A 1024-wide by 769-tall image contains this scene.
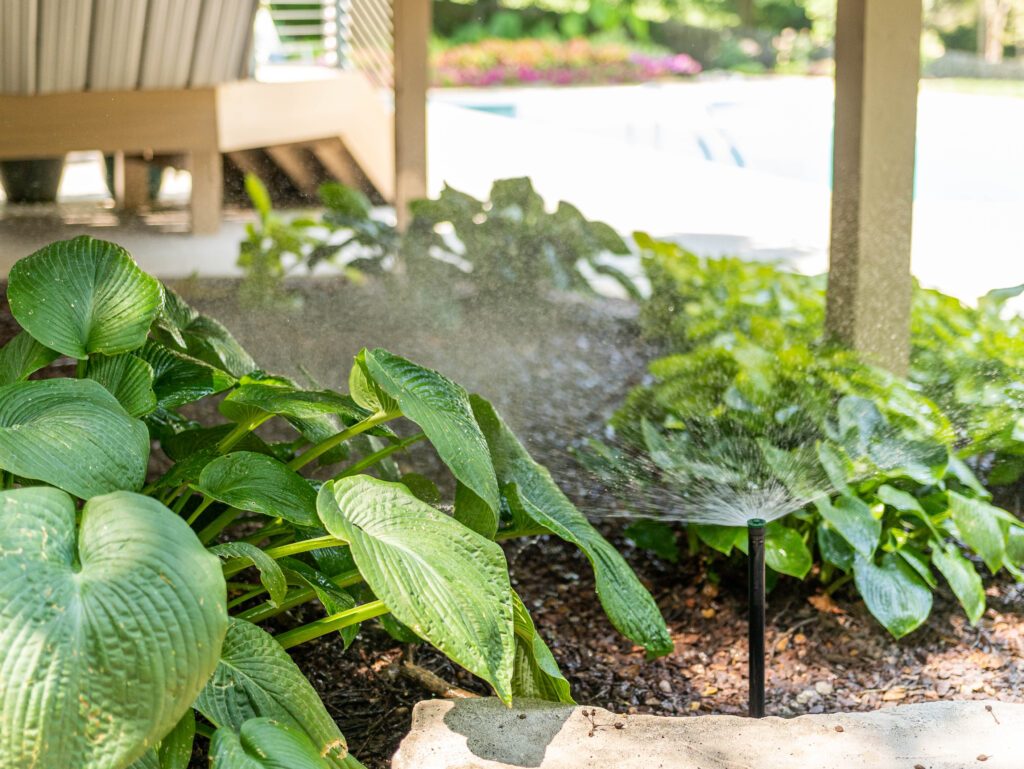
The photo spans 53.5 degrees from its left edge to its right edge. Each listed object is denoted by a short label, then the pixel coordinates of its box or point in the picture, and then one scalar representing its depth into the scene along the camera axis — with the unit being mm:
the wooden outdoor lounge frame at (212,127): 2609
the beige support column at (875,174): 2348
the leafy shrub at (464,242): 3232
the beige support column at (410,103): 3256
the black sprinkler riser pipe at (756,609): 1546
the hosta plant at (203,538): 917
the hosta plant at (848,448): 1930
